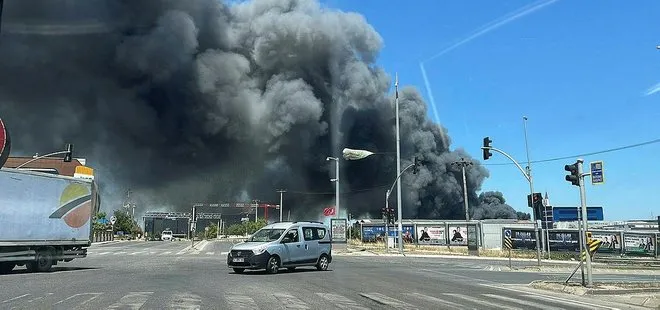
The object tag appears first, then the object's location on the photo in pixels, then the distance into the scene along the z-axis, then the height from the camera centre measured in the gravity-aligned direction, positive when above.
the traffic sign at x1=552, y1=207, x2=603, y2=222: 31.38 +0.49
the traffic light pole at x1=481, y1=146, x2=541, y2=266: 25.89 +2.13
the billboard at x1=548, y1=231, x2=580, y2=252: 37.66 -1.38
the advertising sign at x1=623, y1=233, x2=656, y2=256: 35.09 -1.52
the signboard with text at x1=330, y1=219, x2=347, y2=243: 40.75 -0.40
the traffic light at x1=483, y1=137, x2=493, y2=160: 26.02 +3.72
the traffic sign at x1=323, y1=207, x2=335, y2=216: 42.84 +1.21
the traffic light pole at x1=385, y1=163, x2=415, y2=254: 36.32 -0.92
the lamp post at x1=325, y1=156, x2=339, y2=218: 41.75 +2.24
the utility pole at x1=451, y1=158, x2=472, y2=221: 55.19 +6.34
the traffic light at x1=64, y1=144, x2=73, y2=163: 27.83 +4.14
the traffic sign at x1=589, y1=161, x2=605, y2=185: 14.55 +1.33
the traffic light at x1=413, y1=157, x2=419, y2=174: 34.88 +3.88
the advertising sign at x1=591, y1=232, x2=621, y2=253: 35.75 -1.37
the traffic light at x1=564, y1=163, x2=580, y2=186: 14.77 +1.30
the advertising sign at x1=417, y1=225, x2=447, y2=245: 47.06 -0.99
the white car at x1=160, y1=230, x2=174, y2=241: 87.19 -1.16
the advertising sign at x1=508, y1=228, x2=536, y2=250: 39.12 -1.23
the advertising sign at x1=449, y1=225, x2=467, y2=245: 45.06 -0.93
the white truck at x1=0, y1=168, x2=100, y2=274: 16.05 +0.43
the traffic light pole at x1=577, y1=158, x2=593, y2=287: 13.94 +0.09
